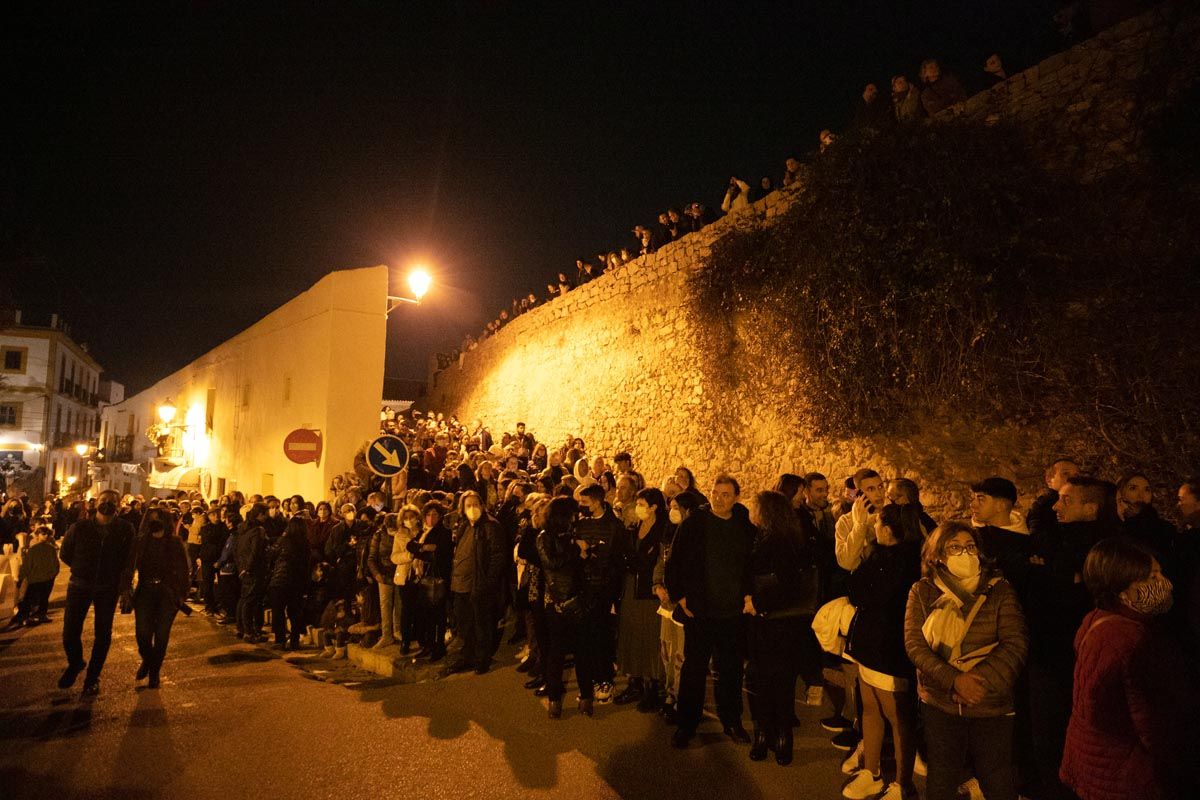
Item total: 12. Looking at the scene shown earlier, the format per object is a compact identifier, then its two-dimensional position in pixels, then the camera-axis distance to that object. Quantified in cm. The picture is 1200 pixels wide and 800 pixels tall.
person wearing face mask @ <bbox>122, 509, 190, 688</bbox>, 691
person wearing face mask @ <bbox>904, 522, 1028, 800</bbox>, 325
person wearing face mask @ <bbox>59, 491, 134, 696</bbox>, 682
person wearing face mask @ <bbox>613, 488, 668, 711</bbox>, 582
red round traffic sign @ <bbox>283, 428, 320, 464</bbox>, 1190
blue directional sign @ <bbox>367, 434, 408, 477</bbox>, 916
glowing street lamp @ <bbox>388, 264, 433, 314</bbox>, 1357
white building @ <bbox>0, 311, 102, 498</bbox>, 4322
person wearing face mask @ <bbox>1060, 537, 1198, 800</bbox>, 269
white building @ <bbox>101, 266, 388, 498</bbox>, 1421
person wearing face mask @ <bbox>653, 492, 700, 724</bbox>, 554
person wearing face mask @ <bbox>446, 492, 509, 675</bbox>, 698
